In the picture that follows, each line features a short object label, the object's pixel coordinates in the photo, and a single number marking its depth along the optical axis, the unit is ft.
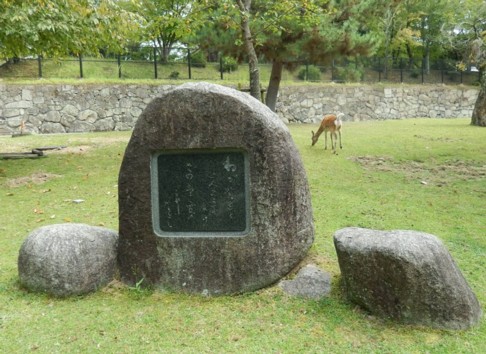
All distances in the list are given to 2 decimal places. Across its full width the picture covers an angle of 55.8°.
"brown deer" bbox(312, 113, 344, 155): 35.35
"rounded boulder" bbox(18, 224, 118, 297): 12.42
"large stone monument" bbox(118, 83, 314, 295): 12.48
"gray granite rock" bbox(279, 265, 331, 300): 12.48
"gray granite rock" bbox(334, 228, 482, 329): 10.46
